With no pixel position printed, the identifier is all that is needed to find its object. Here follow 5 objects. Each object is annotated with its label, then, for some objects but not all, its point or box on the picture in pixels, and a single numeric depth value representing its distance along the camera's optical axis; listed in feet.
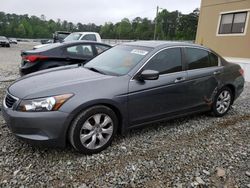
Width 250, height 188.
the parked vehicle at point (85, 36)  34.75
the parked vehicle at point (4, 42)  96.54
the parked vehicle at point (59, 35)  46.85
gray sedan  8.87
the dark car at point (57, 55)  18.62
